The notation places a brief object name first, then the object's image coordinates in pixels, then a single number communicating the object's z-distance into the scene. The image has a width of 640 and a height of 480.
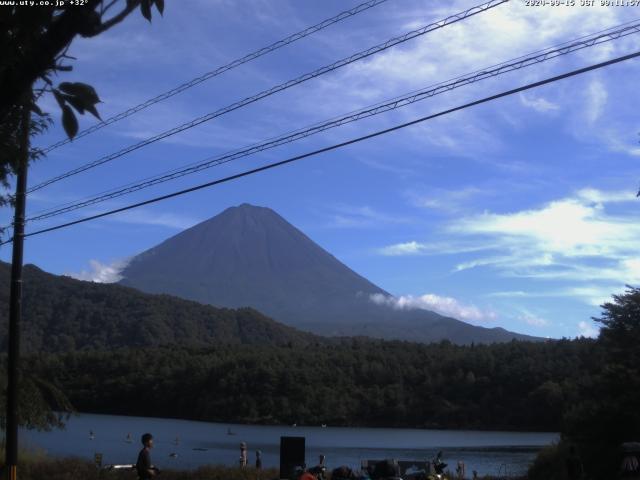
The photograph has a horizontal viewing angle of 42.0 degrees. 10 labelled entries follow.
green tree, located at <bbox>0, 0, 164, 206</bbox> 3.29
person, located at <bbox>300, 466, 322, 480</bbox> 11.16
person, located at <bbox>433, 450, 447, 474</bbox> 18.11
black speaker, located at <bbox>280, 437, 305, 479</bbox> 17.95
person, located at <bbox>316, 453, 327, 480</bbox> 15.61
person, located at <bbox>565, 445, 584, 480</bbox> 17.95
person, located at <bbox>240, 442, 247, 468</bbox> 29.21
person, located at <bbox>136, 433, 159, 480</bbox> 11.81
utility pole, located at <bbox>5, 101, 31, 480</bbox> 15.61
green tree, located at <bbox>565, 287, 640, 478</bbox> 27.38
